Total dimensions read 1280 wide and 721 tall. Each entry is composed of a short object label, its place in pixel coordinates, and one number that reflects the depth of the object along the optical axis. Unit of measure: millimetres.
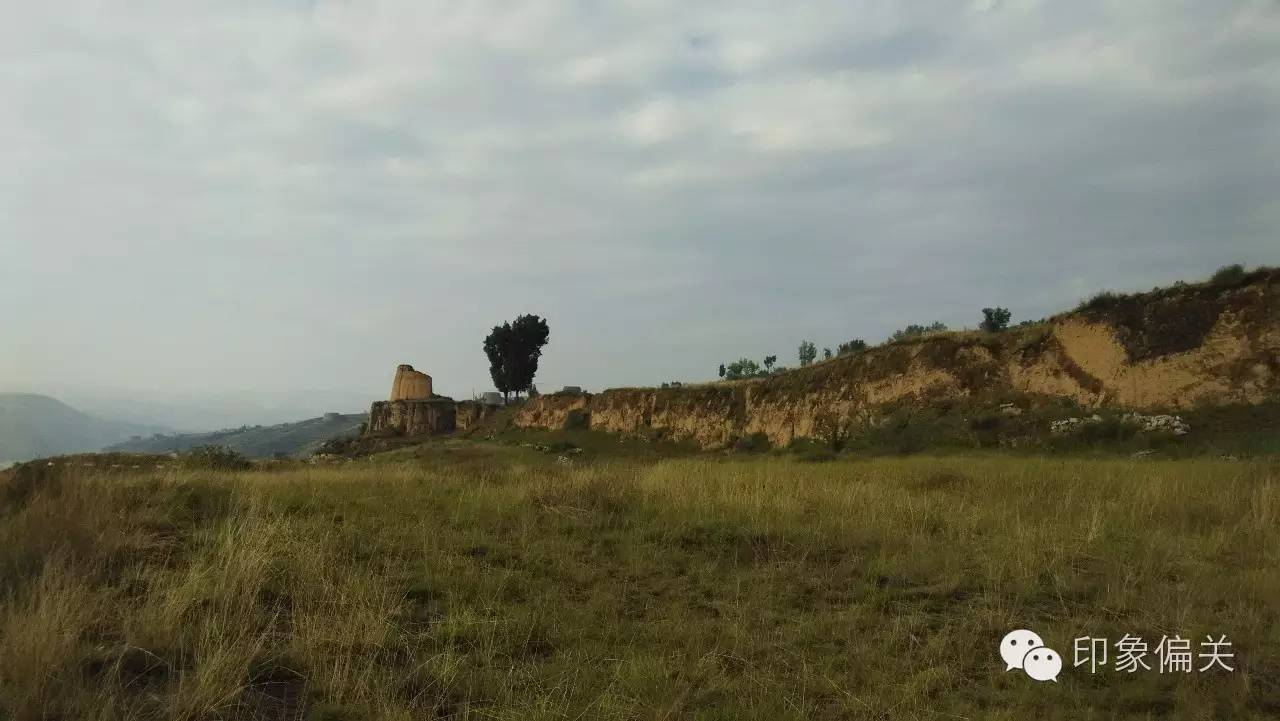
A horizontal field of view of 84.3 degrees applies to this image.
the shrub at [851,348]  31664
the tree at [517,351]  70062
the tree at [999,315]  41744
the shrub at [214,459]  20469
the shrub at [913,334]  28809
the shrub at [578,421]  48328
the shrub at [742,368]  69812
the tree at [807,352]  62094
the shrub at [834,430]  26123
